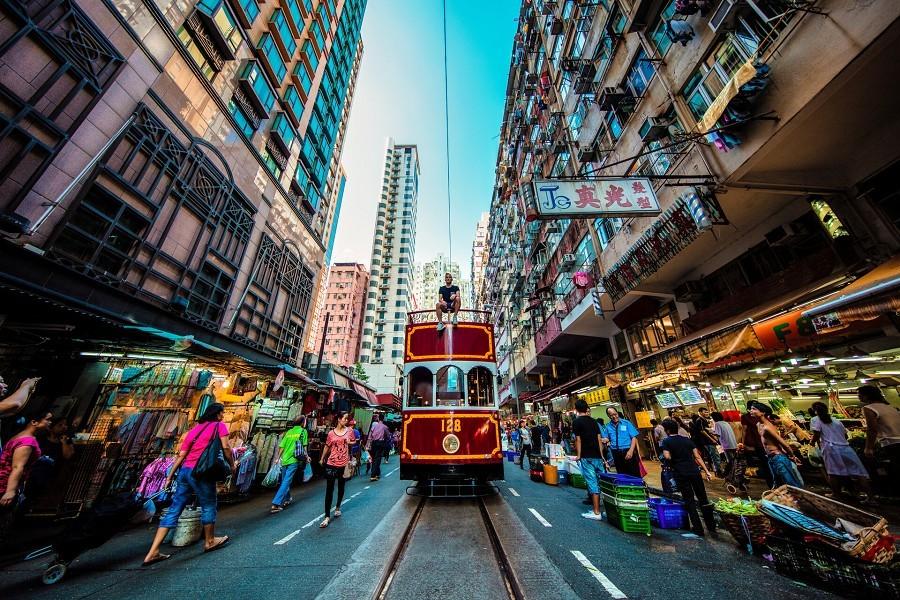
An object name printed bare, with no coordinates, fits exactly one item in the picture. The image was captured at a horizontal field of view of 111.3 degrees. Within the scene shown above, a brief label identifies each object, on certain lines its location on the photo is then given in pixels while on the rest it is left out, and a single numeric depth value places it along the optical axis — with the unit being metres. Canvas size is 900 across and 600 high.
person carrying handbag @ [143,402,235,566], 4.36
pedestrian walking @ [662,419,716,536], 5.01
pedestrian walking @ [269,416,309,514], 6.56
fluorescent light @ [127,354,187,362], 6.85
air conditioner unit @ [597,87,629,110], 10.96
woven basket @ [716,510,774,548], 3.96
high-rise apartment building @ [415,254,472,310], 97.94
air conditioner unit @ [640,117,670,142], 9.20
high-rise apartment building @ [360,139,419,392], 56.53
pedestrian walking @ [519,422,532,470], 14.66
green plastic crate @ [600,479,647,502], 5.04
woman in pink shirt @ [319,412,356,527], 5.84
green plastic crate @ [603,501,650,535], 4.89
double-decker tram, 7.41
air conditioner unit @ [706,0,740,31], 6.96
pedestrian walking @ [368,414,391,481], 10.99
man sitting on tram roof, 8.95
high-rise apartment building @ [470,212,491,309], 48.53
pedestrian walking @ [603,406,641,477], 6.38
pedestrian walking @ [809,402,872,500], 5.63
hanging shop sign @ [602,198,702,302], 7.59
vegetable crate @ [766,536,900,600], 2.79
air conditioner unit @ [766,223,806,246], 7.02
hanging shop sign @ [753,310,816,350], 5.59
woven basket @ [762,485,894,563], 2.90
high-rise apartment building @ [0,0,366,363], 6.79
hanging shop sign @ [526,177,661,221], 6.24
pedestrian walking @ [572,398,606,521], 6.21
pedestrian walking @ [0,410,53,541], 3.68
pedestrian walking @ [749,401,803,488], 5.28
